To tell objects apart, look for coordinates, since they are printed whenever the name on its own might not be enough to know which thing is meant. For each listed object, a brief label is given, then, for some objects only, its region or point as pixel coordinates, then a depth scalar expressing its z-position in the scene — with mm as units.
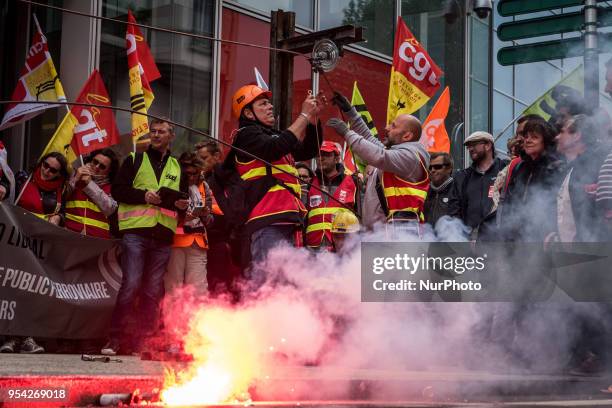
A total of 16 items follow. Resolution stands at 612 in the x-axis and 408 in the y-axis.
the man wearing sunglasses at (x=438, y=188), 7691
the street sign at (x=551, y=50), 7875
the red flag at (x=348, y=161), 10211
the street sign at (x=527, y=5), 7703
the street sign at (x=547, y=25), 7387
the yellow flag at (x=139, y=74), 8584
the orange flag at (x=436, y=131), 11312
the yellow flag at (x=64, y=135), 8383
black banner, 6773
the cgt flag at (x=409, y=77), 10188
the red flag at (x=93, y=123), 8672
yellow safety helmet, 6363
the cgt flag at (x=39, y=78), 9016
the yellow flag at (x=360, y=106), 10031
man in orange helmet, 6098
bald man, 6070
